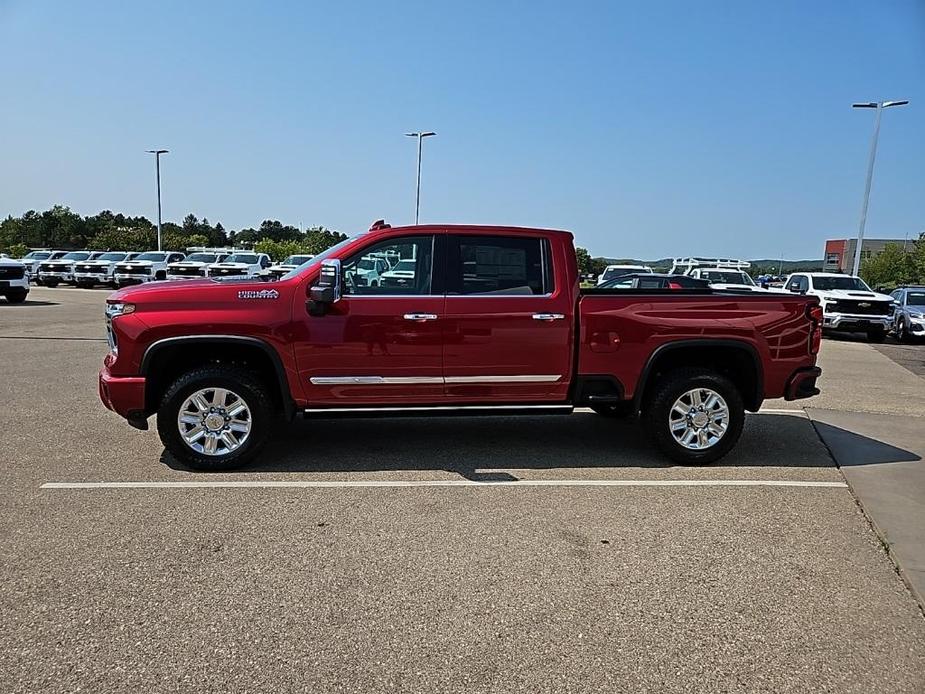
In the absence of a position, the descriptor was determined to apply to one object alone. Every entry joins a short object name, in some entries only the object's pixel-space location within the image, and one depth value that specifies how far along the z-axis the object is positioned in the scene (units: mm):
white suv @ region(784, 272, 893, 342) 18266
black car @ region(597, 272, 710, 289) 18625
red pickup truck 5312
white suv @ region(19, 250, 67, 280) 34469
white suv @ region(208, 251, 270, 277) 28703
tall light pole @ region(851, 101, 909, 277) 29641
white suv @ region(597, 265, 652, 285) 26625
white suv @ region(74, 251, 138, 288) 32312
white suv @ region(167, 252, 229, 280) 30102
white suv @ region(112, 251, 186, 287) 30469
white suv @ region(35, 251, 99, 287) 32844
